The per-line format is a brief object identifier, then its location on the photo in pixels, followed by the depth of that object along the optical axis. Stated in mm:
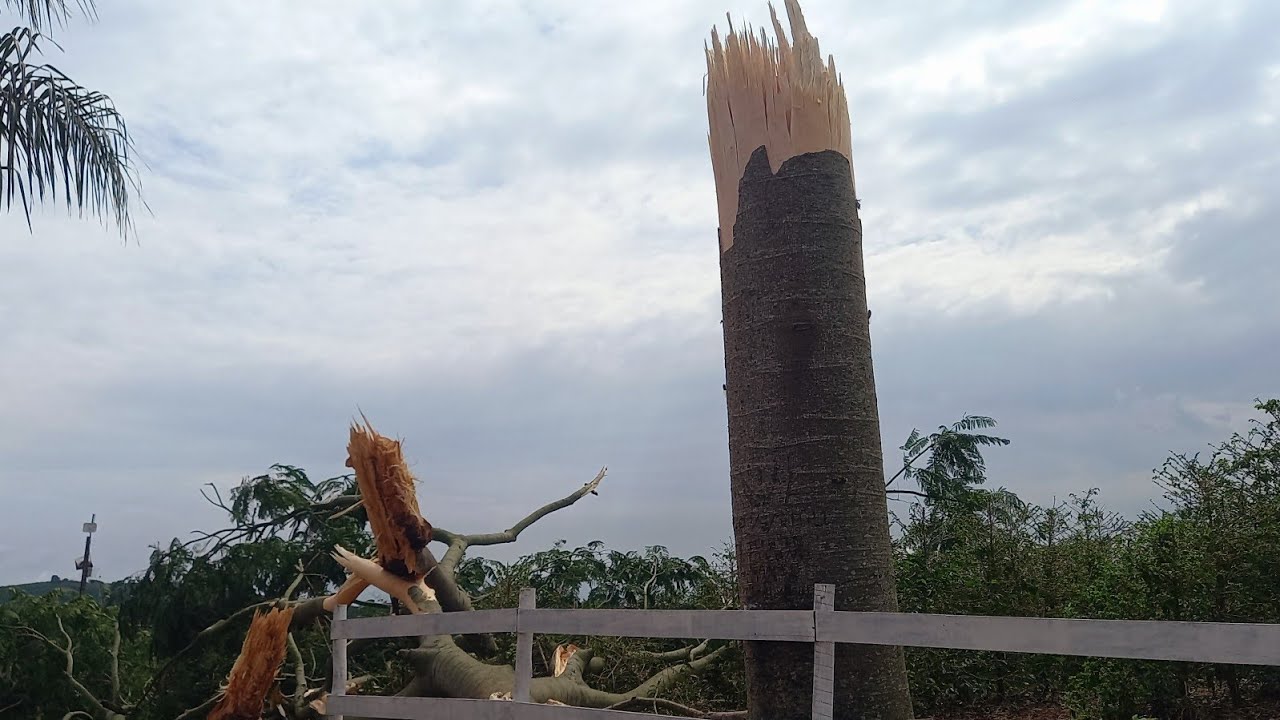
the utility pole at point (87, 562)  19438
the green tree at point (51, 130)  8391
